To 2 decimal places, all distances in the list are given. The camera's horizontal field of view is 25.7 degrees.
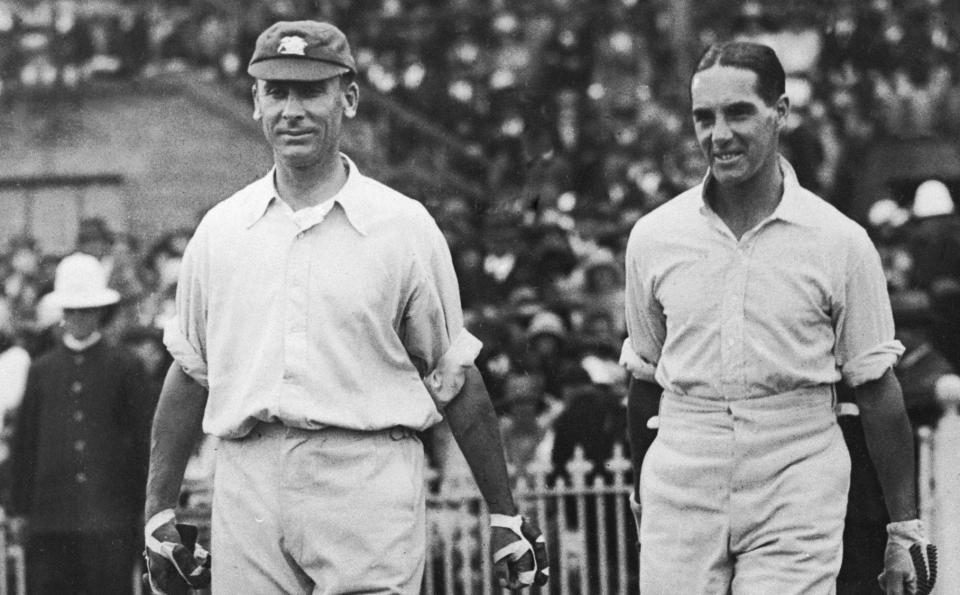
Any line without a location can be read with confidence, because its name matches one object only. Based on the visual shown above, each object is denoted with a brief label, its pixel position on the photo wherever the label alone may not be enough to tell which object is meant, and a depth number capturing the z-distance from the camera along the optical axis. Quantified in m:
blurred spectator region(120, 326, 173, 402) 13.24
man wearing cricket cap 5.74
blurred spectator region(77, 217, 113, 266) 16.69
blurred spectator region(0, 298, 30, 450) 12.84
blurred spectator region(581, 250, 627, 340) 14.60
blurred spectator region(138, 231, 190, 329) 15.34
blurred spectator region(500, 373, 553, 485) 11.87
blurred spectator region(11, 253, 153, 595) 10.99
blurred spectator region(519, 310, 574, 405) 12.88
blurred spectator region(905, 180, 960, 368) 11.53
